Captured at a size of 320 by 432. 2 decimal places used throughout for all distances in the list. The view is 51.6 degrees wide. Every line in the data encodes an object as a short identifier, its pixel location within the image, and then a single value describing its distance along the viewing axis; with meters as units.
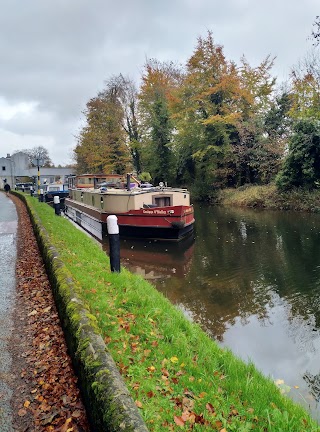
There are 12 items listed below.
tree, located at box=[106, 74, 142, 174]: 37.03
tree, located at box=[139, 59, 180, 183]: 31.94
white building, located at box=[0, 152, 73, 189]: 68.25
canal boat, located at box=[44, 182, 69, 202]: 30.51
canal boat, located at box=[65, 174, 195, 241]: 13.52
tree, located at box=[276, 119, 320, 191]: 19.41
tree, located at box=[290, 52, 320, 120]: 20.98
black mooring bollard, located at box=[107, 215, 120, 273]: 5.33
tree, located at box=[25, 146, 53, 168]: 89.49
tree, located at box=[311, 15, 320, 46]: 15.04
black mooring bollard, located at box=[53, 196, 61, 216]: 15.27
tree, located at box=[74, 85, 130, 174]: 36.38
